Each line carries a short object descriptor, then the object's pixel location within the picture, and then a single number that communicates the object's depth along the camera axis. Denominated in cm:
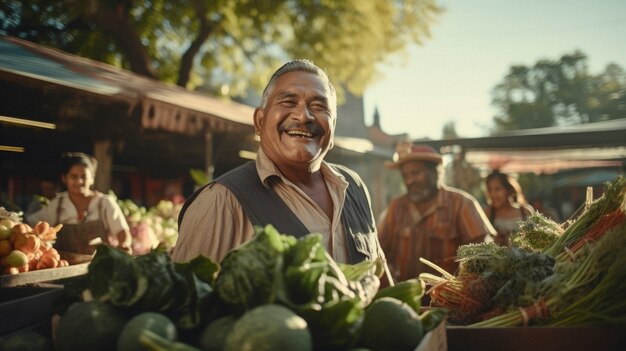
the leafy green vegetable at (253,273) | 103
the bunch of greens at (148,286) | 105
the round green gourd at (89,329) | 98
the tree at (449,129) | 5491
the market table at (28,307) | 117
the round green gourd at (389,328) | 110
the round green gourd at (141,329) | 94
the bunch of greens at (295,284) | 101
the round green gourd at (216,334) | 98
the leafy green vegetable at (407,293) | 131
